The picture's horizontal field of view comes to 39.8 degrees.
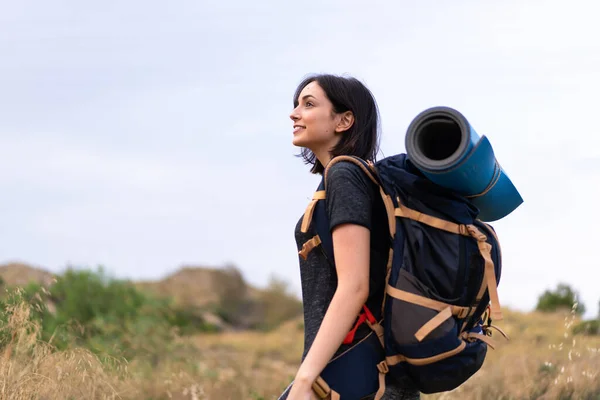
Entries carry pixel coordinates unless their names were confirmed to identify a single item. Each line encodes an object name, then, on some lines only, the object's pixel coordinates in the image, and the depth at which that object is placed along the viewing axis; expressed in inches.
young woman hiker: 113.7
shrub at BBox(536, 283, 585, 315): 874.1
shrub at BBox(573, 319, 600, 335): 524.7
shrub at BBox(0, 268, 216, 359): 474.3
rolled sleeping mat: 113.7
